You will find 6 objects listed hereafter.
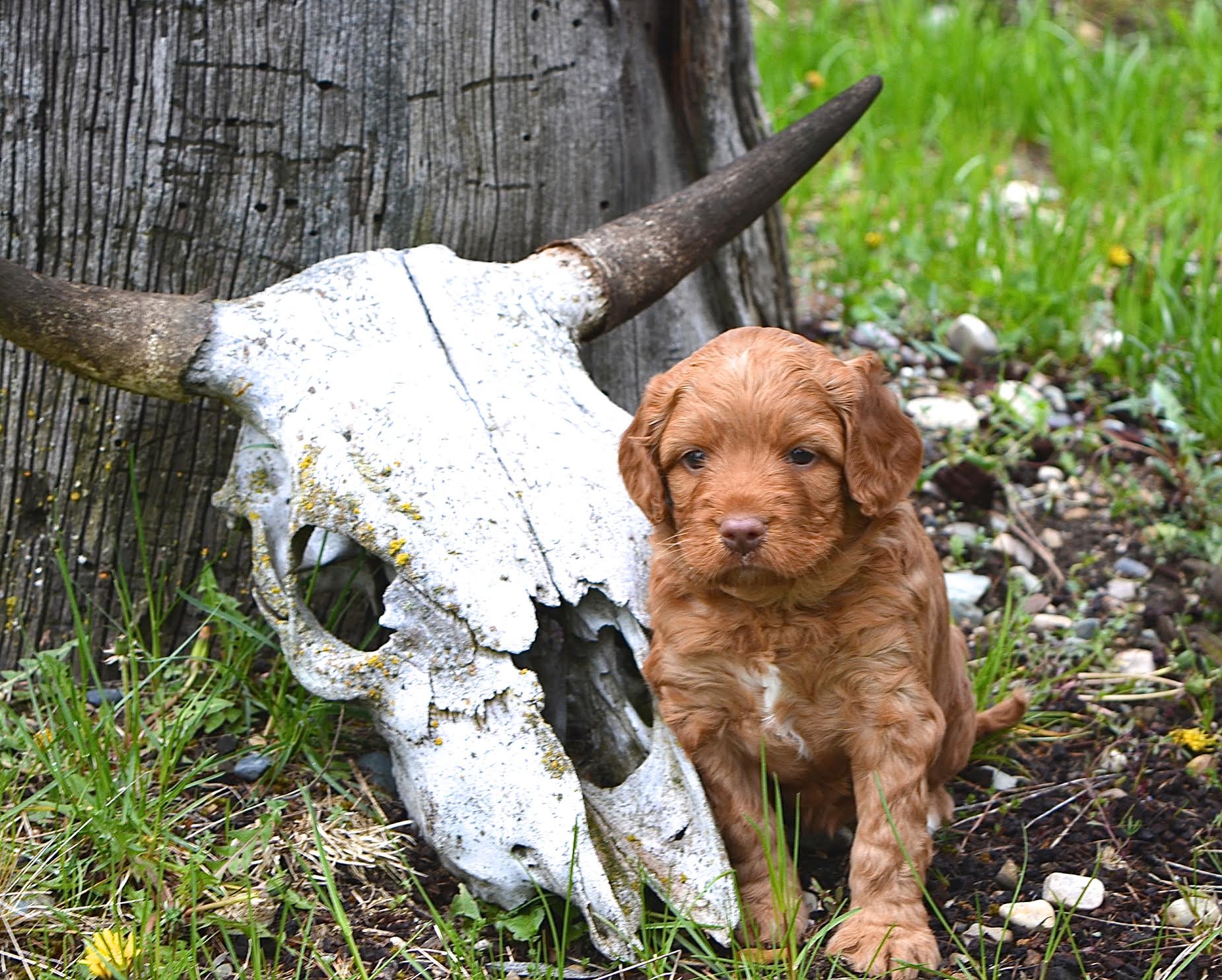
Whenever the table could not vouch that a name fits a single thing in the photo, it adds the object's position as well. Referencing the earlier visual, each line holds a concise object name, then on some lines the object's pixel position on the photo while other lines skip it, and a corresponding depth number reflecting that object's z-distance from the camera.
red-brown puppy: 3.07
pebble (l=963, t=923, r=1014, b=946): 3.33
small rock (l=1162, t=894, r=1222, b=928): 3.36
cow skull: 3.16
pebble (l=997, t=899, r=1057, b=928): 3.40
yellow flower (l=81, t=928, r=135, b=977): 2.98
